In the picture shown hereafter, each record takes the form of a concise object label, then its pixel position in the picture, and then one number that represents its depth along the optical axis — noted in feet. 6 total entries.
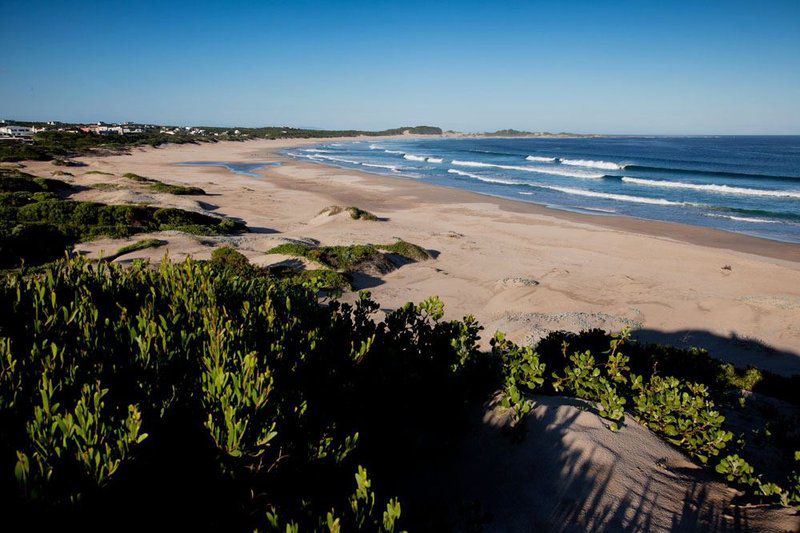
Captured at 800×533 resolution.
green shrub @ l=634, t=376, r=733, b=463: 13.00
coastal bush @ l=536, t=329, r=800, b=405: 21.42
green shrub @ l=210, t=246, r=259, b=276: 39.75
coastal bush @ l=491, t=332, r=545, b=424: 13.97
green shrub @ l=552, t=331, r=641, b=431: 14.53
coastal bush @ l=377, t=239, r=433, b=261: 53.31
